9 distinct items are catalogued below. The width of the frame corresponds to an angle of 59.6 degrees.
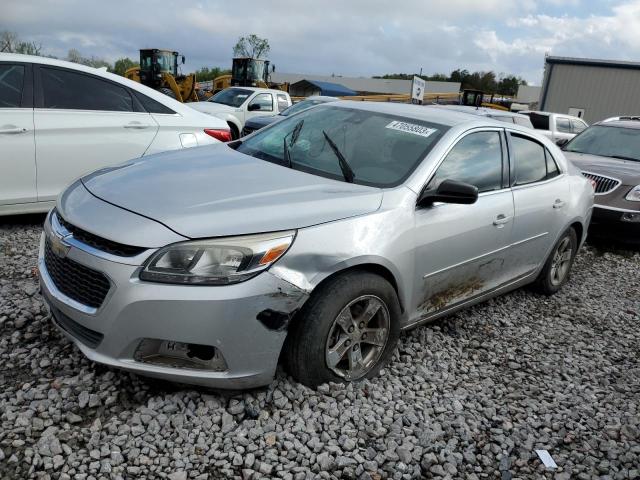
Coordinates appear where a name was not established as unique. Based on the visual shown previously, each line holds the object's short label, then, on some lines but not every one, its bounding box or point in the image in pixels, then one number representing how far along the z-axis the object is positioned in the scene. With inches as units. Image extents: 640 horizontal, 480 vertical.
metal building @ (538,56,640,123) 1185.4
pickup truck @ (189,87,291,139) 572.7
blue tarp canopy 1857.5
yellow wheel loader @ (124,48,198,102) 902.4
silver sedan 100.2
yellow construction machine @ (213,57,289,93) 997.8
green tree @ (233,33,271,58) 2950.3
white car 198.7
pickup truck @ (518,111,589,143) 592.4
